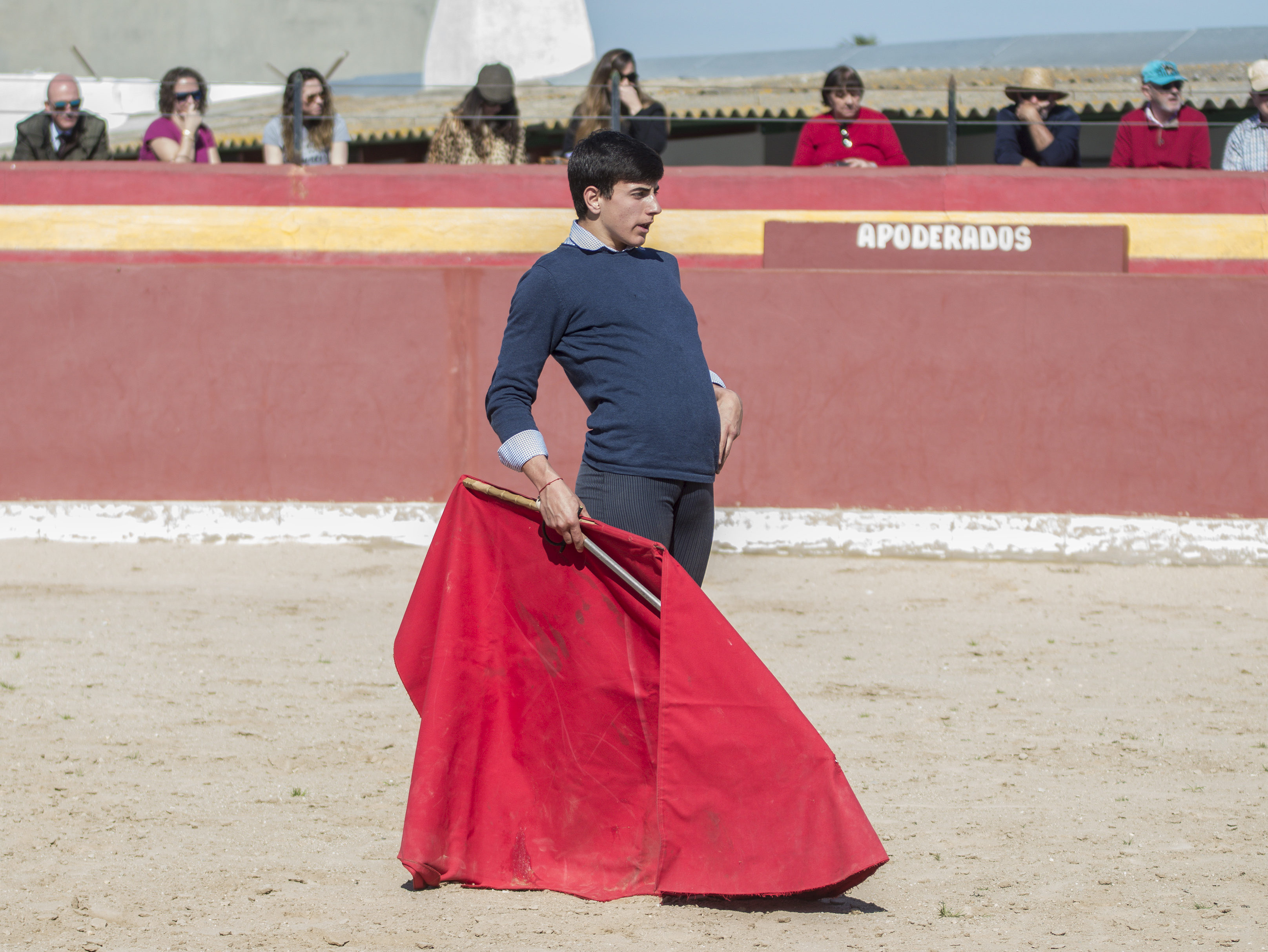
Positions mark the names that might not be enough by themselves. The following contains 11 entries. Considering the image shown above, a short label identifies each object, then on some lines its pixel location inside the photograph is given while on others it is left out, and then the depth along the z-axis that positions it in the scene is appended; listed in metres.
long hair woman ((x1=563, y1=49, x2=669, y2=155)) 16.98
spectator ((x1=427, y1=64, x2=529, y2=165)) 17.78
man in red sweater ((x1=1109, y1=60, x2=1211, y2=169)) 17.23
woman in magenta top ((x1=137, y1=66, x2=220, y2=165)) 17.77
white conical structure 36.87
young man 6.18
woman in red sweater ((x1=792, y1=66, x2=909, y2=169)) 17.44
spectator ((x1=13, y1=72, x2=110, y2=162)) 18.25
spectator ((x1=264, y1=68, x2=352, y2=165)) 17.66
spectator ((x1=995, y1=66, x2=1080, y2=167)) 17.64
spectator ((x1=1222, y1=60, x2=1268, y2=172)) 17.22
